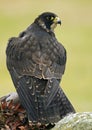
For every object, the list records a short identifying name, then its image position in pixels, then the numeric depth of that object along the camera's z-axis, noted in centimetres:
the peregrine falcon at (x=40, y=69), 1202
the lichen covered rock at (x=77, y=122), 1062
